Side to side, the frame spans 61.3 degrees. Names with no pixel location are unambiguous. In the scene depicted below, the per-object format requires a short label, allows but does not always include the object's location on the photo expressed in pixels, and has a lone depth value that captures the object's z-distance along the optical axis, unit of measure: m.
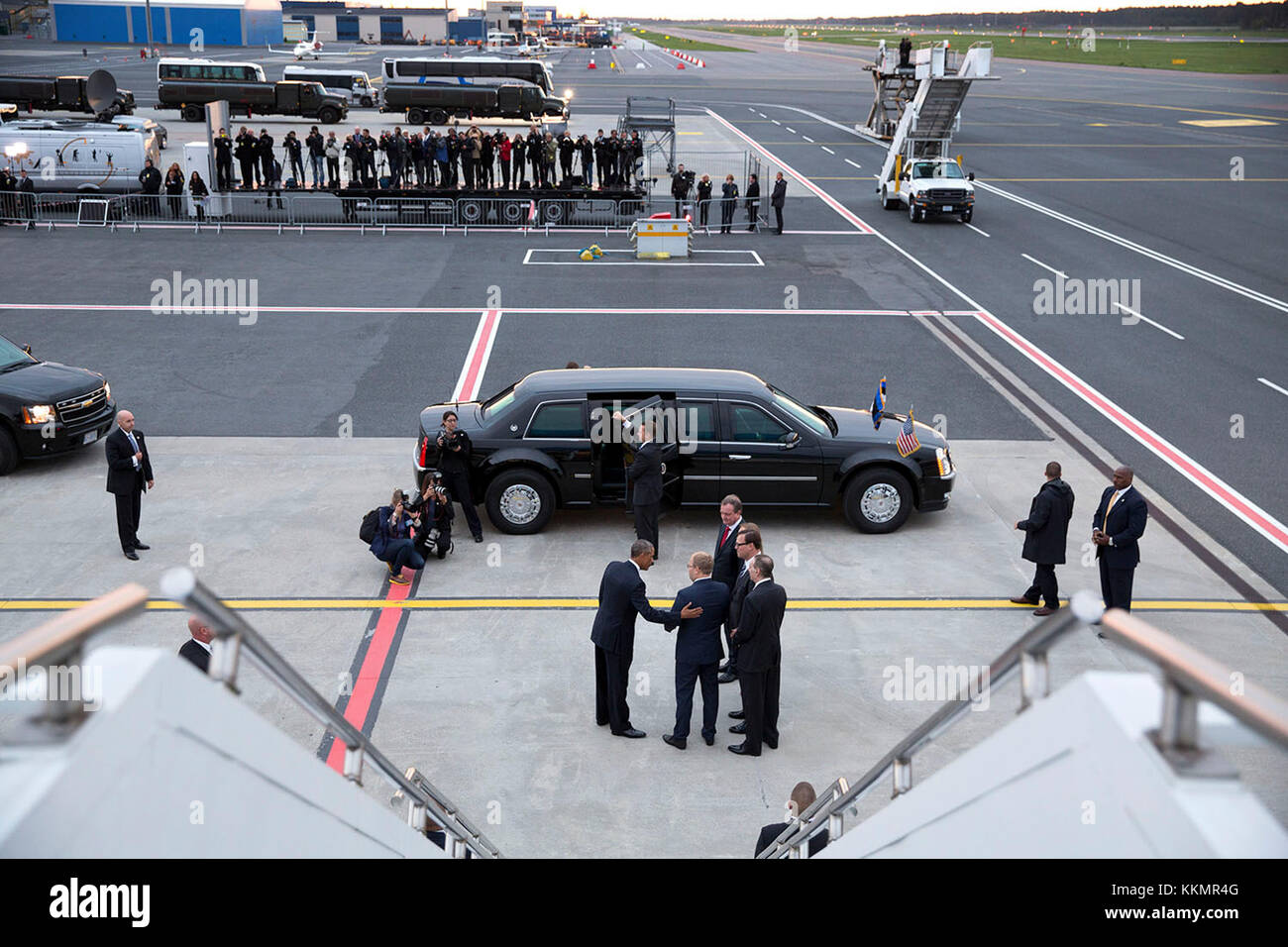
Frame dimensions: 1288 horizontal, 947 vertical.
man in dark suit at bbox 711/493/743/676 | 9.05
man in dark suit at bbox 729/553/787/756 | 7.60
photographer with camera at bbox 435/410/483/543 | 11.28
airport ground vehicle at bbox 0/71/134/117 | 49.53
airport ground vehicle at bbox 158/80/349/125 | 51.44
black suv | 12.87
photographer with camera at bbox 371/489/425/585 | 10.47
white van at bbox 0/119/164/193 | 30.02
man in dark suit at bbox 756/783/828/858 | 5.80
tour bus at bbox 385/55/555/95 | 54.19
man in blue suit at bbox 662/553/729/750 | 7.74
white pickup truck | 30.62
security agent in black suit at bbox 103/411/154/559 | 10.63
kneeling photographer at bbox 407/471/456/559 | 10.78
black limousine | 11.68
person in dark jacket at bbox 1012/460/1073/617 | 9.83
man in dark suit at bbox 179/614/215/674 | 7.00
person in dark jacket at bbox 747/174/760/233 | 29.78
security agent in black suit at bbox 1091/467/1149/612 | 9.36
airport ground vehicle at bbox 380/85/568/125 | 51.41
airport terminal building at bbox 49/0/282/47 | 112.88
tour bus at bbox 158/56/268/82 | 51.91
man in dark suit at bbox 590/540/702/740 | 7.74
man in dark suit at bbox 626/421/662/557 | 10.88
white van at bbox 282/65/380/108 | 56.12
